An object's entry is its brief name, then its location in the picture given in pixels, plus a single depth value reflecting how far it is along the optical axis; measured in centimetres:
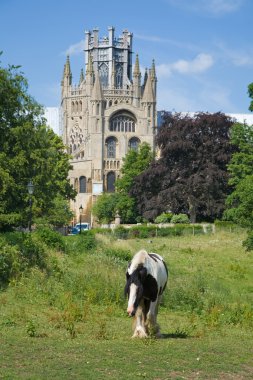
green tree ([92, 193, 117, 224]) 9312
